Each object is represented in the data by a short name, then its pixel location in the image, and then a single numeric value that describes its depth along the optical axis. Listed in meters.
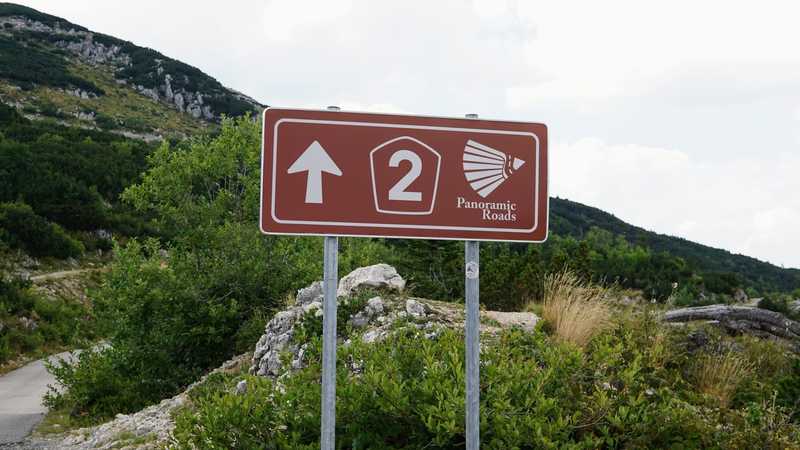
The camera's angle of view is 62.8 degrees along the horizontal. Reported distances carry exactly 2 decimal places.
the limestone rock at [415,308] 7.83
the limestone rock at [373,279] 9.27
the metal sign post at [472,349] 3.45
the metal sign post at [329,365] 3.37
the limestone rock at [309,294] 9.73
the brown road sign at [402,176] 3.56
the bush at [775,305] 15.73
